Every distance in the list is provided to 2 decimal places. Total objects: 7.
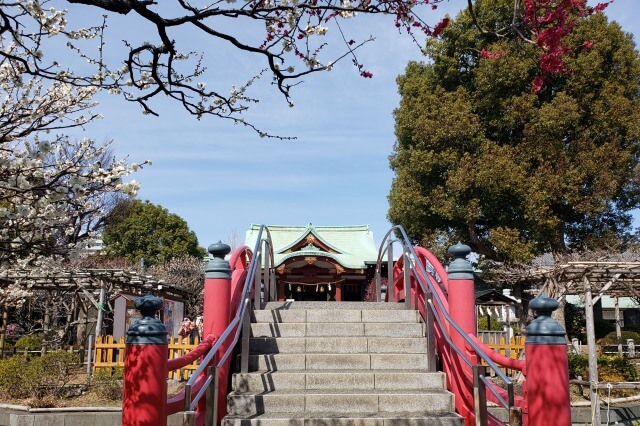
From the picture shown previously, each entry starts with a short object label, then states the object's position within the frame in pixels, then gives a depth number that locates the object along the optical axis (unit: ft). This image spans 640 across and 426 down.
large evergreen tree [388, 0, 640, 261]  61.62
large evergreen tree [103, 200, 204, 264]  127.03
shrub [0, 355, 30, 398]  38.34
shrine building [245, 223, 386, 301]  76.02
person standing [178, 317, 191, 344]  53.64
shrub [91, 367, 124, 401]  39.55
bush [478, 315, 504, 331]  92.27
